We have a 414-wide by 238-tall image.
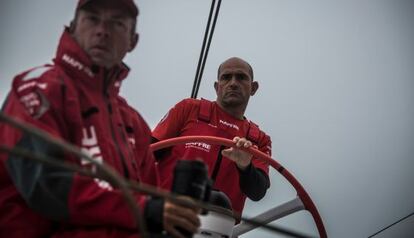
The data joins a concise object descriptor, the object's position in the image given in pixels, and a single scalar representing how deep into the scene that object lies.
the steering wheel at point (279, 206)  5.35
